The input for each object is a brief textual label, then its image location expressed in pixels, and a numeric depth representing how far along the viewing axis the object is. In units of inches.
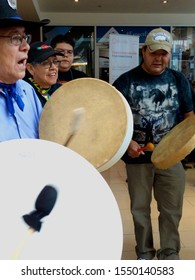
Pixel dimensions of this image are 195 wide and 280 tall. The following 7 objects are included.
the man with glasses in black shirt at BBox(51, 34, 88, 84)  99.0
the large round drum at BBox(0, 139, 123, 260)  30.8
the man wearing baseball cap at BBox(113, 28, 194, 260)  76.0
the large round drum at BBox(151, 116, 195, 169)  57.4
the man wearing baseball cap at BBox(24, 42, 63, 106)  76.1
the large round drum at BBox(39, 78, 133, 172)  42.5
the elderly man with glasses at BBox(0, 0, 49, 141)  39.7
